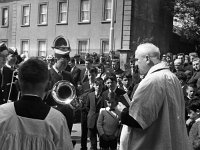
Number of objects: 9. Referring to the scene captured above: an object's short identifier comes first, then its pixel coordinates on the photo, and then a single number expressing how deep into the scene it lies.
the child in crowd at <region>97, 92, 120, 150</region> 7.28
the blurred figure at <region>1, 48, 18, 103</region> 8.16
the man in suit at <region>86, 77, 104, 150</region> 7.88
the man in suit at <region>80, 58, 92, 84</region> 11.40
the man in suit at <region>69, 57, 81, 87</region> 11.43
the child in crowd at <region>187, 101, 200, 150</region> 5.48
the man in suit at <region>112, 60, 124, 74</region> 11.03
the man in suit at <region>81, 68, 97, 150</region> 8.20
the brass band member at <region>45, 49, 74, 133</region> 6.65
